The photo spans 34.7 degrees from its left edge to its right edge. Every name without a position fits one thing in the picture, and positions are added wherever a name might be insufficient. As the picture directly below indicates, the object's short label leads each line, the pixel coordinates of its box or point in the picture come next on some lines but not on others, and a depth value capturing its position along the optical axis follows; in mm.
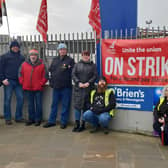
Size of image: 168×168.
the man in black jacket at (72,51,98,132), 5801
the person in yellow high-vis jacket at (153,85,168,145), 4941
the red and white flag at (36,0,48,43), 6797
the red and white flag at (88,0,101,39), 5895
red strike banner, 5410
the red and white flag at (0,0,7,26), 7292
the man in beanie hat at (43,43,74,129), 6090
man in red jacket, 6348
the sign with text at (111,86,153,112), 5594
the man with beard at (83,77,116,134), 5612
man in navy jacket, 6633
